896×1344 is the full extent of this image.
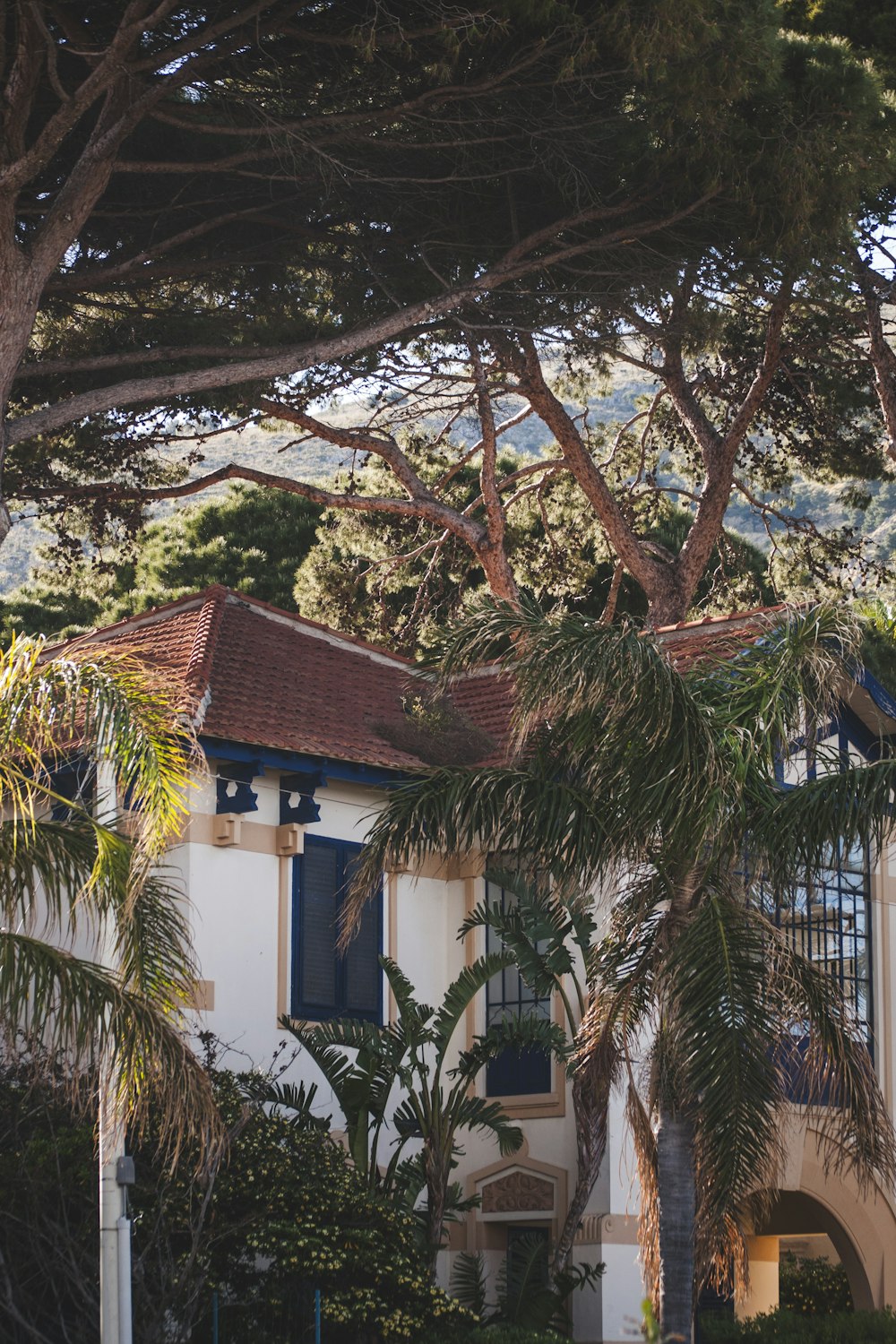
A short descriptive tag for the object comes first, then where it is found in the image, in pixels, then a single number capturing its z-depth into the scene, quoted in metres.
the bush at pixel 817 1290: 26.81
